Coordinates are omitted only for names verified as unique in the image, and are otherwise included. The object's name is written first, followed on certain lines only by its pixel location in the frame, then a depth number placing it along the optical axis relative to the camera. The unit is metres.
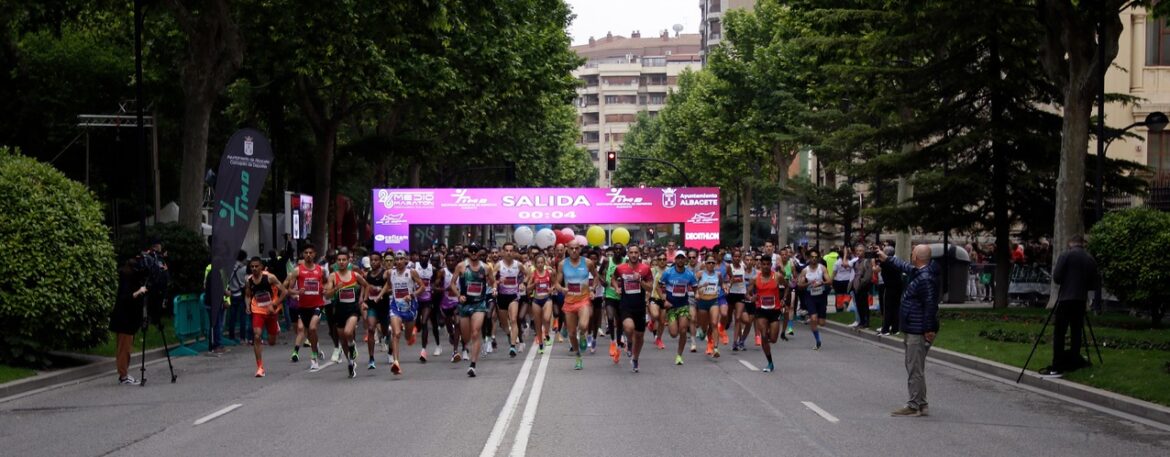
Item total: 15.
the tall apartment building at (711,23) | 148.25
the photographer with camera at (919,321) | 13.94
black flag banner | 24.97
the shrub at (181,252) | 27.66
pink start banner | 45.62
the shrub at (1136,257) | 23.86
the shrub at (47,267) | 18.94
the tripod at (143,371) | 18.41
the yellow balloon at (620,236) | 67.38
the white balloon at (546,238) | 77.94
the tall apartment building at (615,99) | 184.75
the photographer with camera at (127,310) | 18.33
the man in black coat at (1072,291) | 17.02
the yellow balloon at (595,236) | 73.50
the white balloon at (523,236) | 74.88
